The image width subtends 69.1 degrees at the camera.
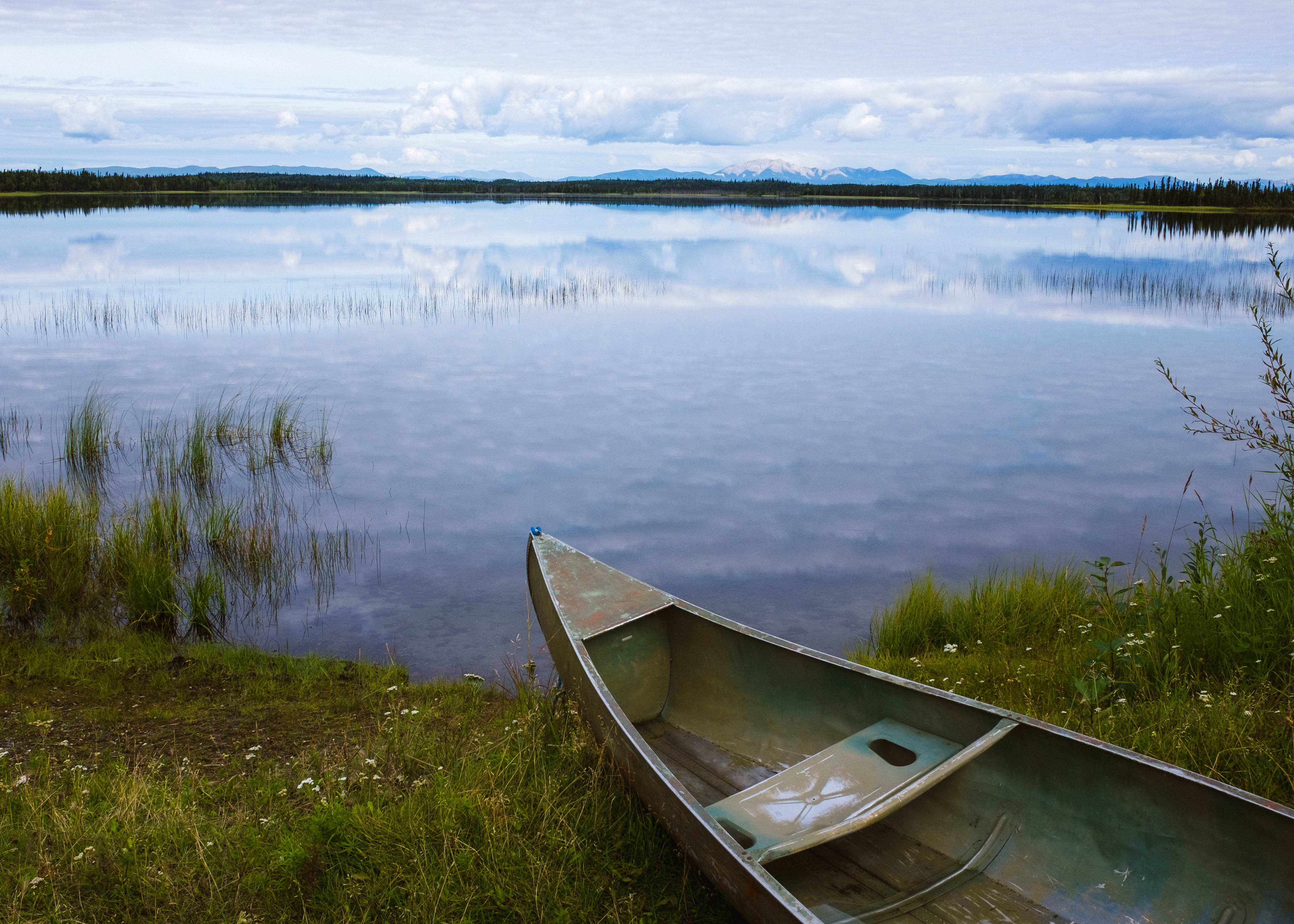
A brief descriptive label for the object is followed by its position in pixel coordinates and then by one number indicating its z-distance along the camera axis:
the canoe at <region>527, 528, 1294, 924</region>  3.54
